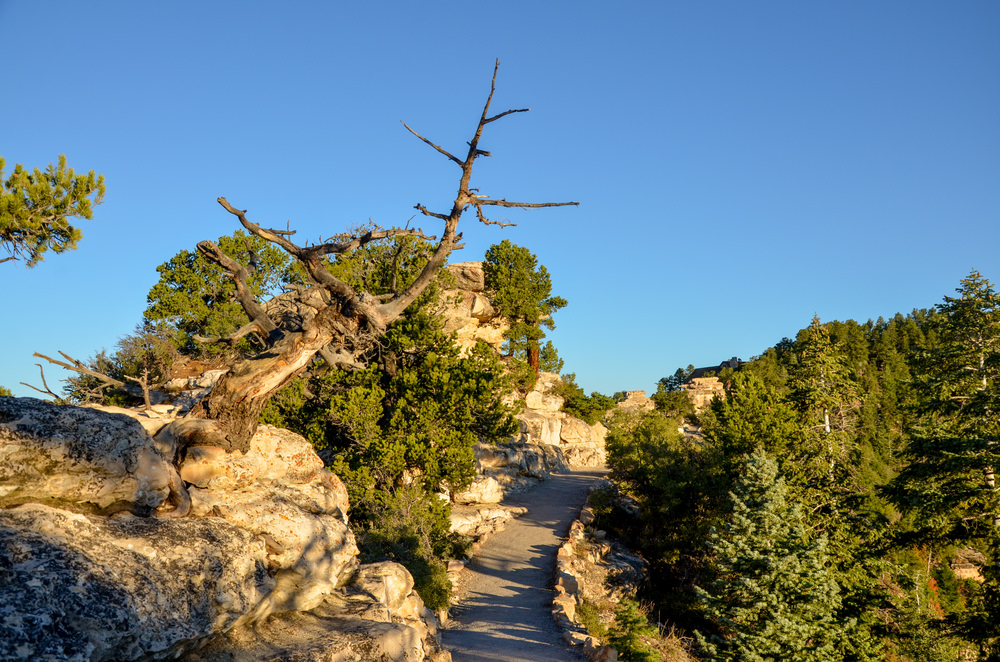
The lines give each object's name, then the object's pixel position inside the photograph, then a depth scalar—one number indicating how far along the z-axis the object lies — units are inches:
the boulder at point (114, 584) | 144.6
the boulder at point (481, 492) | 1032.8
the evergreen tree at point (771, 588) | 502.9
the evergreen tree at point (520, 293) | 1820.9
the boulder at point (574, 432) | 1814.7
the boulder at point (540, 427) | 1612.9
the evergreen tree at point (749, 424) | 966.4
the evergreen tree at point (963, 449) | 606.9
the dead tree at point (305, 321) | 302.7
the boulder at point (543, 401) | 1828.2
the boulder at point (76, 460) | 186.2
